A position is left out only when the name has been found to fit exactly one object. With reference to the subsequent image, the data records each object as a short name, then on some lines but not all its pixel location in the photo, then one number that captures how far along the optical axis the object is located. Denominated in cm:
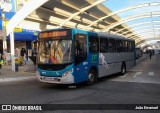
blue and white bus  737
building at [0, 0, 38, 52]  1944
